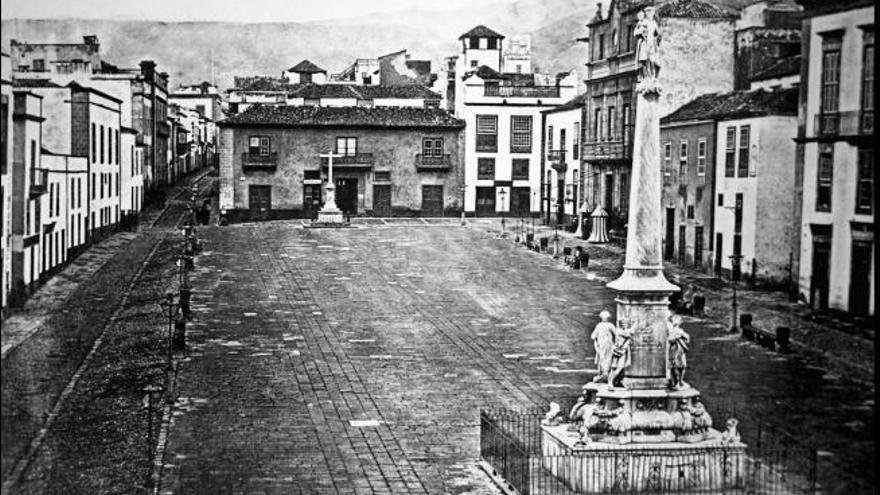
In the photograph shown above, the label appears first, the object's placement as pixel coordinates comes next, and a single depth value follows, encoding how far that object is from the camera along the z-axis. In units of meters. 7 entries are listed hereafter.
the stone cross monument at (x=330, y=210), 61.59
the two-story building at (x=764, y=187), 38.47
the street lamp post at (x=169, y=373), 22.09
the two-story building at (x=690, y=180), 42.88
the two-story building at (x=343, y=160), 68.88
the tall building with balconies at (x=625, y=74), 49.06
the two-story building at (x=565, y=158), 64.56
